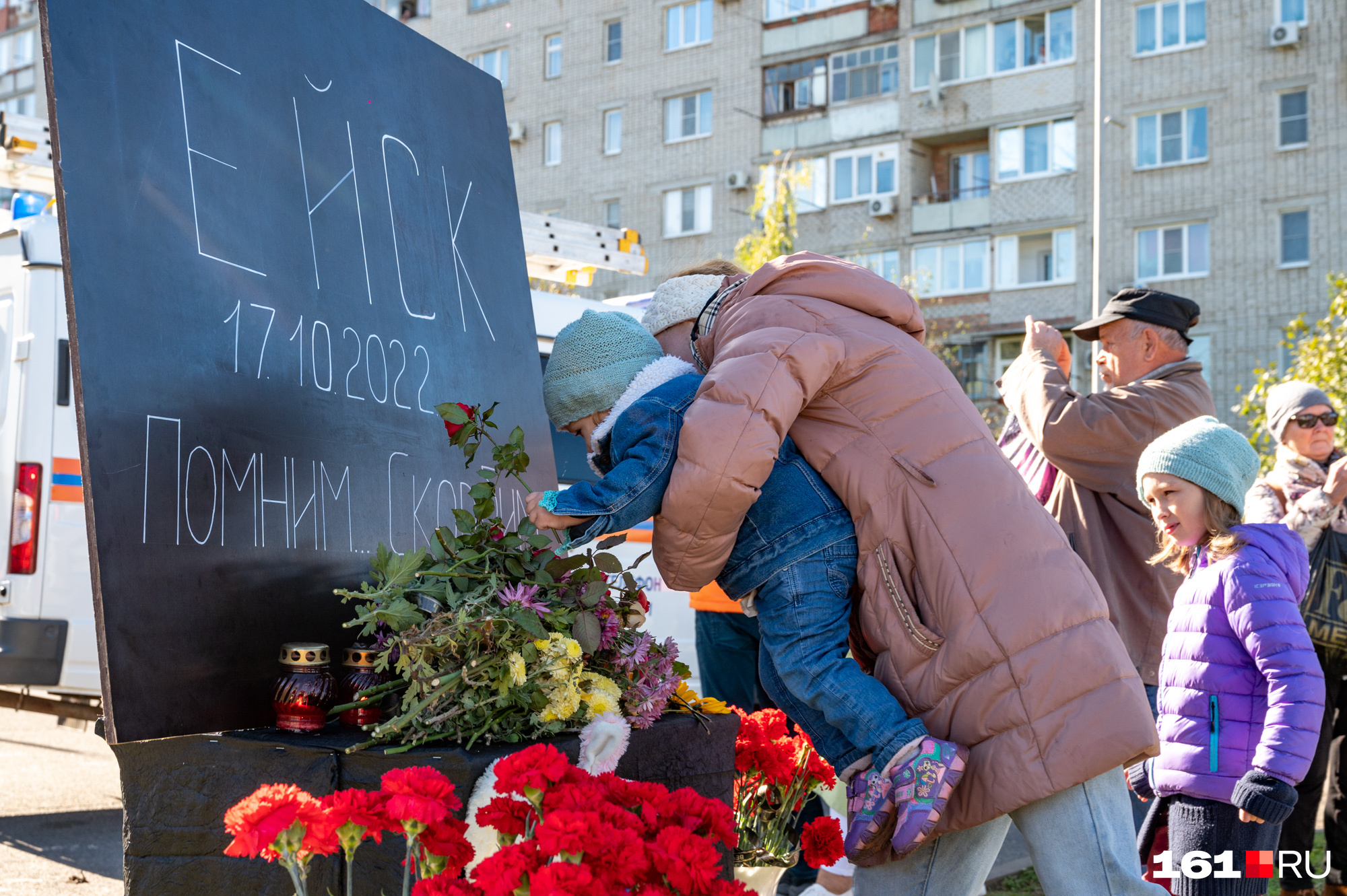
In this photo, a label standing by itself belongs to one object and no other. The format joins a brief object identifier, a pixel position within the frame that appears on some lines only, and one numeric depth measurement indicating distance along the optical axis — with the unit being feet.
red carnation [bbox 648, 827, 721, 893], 4.66
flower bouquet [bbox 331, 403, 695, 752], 6.51
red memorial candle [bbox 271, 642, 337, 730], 6.73
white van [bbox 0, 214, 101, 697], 17.54
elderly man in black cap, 11.98
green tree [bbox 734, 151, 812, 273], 58.29
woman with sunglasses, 14.30
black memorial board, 6.13
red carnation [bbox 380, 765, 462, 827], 4.76
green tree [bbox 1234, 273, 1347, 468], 34.19
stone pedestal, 6.21
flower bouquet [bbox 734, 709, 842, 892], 8.34
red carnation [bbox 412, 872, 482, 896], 4.77
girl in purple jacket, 9.56
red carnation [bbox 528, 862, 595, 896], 4.37
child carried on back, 6.74
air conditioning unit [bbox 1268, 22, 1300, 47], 77.82
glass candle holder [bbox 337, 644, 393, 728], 6.92
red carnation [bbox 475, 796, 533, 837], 5.15
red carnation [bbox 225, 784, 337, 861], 4.62
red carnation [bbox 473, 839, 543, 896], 4.54
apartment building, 79.77
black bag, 14.87
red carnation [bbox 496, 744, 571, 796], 5.03
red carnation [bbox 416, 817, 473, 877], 4.97
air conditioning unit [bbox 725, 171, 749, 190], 96.02
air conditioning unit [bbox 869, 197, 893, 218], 90.99
